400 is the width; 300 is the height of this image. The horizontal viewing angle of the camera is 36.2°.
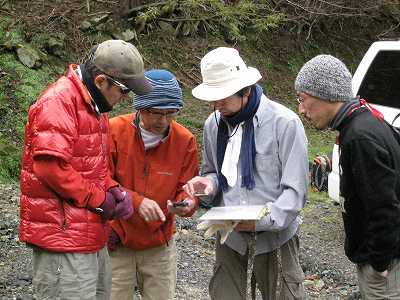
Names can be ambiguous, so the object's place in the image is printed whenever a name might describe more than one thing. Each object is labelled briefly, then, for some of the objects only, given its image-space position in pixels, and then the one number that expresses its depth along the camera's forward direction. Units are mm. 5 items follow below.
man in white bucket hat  3143
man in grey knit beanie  2768
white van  6582
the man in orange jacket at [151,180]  3391
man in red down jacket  2799
